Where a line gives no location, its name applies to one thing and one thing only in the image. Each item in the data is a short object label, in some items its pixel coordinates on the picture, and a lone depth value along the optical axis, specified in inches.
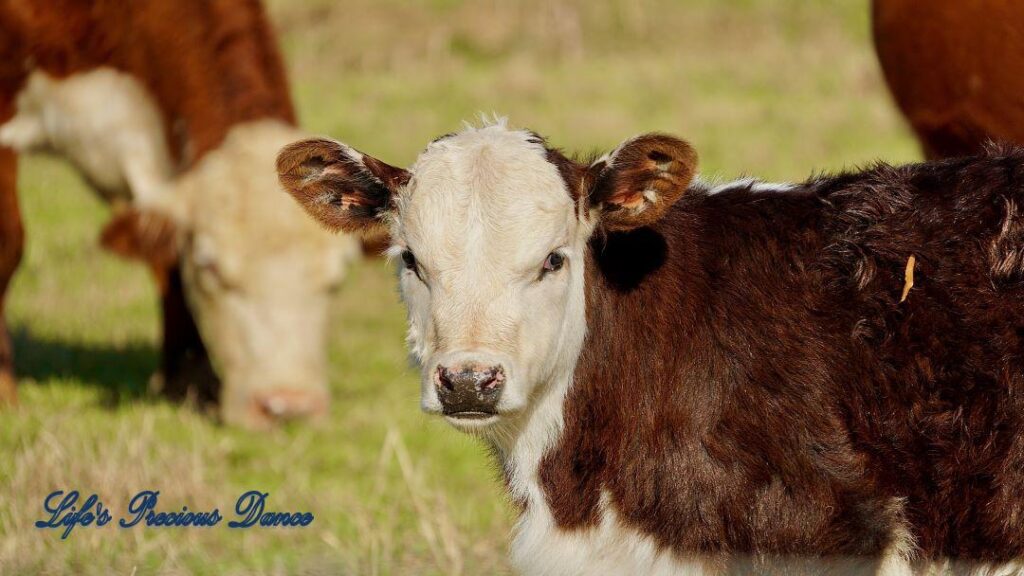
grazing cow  728.3
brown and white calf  365.7
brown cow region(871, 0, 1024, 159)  562.3
